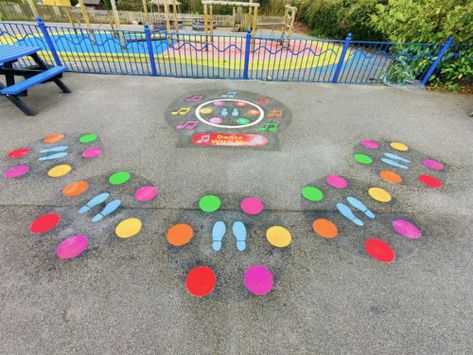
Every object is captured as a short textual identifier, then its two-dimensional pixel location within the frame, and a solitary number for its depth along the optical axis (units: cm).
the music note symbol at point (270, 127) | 429
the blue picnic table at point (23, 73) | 404
